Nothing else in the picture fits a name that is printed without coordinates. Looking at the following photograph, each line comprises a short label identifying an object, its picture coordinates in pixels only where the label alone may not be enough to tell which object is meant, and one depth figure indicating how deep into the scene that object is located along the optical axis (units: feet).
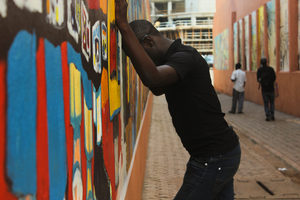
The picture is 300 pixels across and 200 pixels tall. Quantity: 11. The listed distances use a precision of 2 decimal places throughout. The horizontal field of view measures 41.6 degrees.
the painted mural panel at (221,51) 86.25
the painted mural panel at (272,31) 50.85
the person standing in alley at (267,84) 38.99
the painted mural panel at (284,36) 45.57
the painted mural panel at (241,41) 70.73
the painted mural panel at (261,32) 56.49
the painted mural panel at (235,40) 75.51
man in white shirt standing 46.98
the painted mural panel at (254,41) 60.85
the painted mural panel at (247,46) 65.36
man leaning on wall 7.15
